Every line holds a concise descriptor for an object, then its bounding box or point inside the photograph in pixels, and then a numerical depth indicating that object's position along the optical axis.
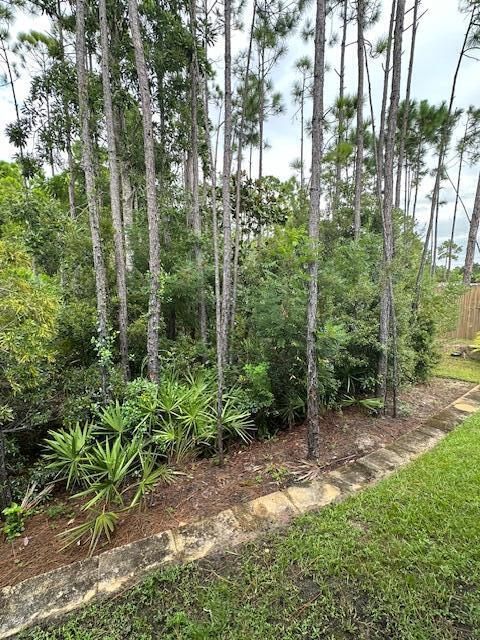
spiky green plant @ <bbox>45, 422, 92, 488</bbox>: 2.57
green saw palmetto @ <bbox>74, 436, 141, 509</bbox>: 2.31
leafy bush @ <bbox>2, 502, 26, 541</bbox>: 2.12
